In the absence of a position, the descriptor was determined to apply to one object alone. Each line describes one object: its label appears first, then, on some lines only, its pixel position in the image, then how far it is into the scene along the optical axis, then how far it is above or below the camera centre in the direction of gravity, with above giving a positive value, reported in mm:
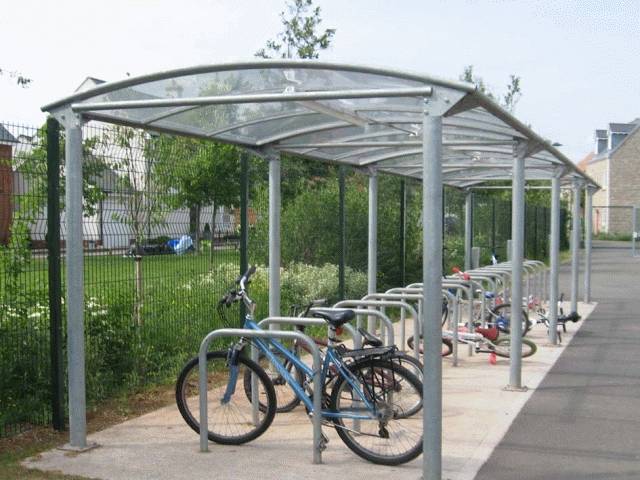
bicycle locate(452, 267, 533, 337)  10249 -1226
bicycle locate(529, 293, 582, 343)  11007 -1344
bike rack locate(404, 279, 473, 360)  8914 -792
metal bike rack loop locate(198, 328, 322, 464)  5254 -1006
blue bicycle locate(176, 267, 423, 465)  5352 -1139
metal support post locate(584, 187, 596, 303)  14641 -383
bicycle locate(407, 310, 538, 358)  9148 -1343
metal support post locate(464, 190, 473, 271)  14273 -143
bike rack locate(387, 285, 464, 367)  8891 -877
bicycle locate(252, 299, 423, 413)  5812 -1102
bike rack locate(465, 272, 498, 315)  10188 -844
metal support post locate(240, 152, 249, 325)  8234 +91
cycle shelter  4738 +712
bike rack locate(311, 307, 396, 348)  6038 -796
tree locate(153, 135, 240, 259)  7453 +426
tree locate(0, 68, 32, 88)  9297 +1589
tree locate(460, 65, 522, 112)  34312 +5220
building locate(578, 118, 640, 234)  54844 +2419
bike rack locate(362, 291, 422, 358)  7962 -749
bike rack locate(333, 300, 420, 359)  7410 -757
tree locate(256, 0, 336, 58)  27078 +6040
